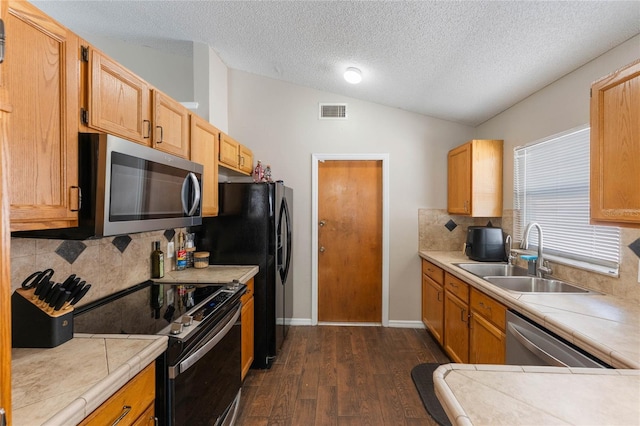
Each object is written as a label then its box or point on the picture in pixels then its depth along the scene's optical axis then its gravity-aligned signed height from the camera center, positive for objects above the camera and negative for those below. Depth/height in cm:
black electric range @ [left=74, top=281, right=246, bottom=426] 123 -59
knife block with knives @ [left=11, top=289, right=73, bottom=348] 108 -41
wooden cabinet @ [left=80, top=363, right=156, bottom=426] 90 -64
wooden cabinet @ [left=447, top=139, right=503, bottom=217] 294 +36
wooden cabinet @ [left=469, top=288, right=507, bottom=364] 185 -78
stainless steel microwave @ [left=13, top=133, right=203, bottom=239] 116 +11
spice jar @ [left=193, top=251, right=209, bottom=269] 249 -39
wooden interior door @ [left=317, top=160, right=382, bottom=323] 358 -42
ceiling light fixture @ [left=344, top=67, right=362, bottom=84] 272 +129
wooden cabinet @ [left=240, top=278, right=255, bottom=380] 227 -90
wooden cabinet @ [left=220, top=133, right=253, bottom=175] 262 +56
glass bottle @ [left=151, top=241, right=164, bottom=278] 215 -37
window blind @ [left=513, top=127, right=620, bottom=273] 193 +12
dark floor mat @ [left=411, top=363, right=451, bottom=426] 200 -135
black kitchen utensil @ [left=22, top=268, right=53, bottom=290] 116 -27
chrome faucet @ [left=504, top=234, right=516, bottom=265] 266 -34
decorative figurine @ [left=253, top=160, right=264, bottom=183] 321 +44
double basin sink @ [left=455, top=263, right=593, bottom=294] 207 -50
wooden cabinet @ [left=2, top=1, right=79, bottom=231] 93 +32
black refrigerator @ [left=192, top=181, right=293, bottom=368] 255 -24
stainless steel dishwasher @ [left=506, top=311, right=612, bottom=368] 123 -63
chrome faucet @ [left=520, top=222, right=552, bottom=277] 219 -37
